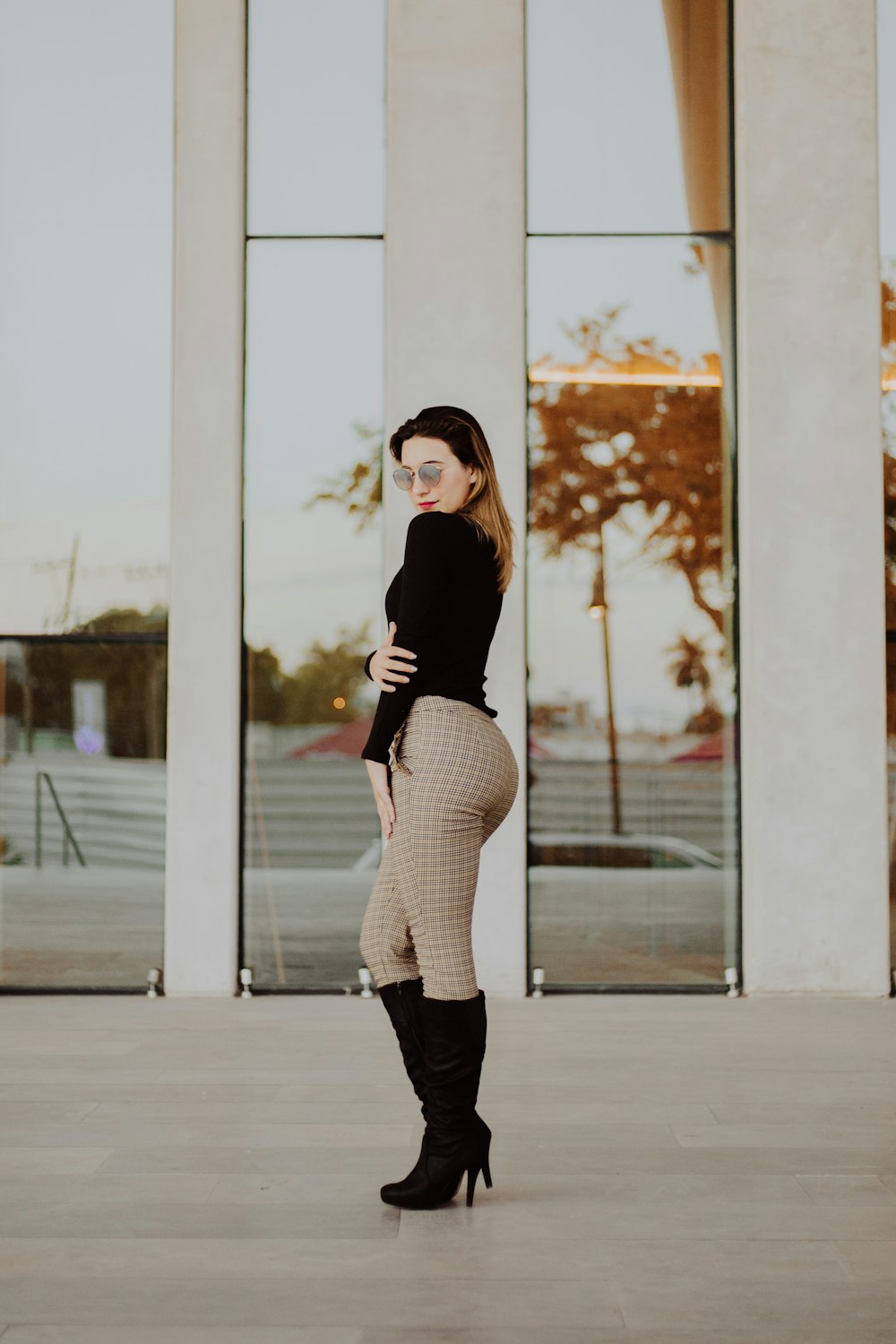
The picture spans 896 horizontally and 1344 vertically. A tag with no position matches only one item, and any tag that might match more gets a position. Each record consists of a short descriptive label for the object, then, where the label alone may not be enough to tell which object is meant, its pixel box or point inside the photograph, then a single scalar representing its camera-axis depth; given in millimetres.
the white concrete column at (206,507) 6000
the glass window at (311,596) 6137
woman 2994
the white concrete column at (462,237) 6035
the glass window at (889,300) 6176
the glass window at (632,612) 6137
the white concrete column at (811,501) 5957
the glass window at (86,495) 6148
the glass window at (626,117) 6254
